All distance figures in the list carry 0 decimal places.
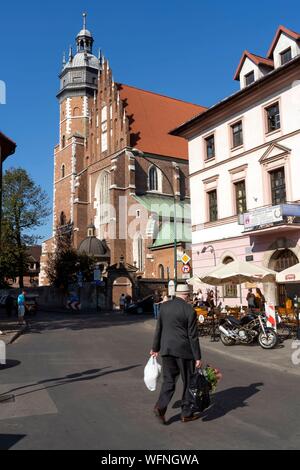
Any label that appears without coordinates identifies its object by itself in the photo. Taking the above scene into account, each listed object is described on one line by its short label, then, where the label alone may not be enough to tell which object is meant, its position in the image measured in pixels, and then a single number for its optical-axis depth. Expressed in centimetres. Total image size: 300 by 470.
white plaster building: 2017
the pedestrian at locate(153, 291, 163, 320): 2738
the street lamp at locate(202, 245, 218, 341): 2472
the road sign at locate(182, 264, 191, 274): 2100
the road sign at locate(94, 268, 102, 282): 3903
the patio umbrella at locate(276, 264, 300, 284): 1500
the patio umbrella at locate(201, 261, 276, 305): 1645
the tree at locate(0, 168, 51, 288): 4825
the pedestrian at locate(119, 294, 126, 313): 3807
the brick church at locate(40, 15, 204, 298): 4947
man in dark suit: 608
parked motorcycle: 1397
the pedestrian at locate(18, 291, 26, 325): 2264
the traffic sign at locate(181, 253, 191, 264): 2157
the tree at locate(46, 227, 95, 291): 4619
